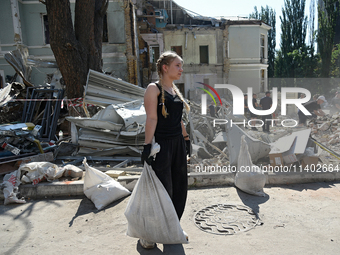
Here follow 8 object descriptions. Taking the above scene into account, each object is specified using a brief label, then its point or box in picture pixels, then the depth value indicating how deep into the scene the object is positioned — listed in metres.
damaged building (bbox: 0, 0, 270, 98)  21.36
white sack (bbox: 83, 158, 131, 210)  3.65
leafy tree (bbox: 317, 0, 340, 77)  26.70
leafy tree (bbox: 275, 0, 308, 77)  29.33
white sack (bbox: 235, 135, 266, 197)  3.85
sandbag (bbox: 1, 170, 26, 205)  3.77
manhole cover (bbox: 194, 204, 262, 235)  2.95
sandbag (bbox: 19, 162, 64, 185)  4.14
